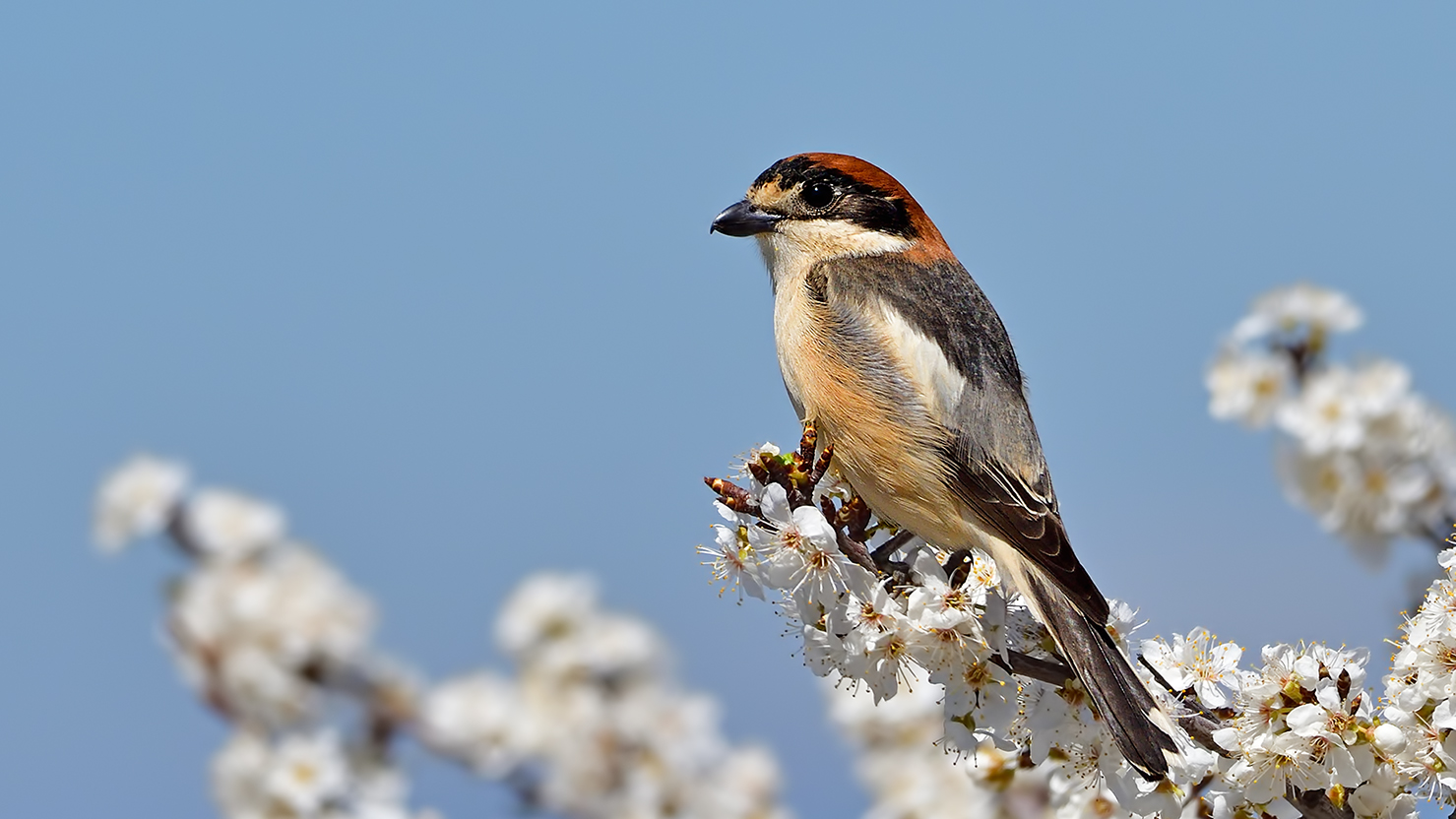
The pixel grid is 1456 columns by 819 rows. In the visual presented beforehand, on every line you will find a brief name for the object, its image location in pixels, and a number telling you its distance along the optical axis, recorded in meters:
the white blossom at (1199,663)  5.69
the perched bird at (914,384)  5.70
